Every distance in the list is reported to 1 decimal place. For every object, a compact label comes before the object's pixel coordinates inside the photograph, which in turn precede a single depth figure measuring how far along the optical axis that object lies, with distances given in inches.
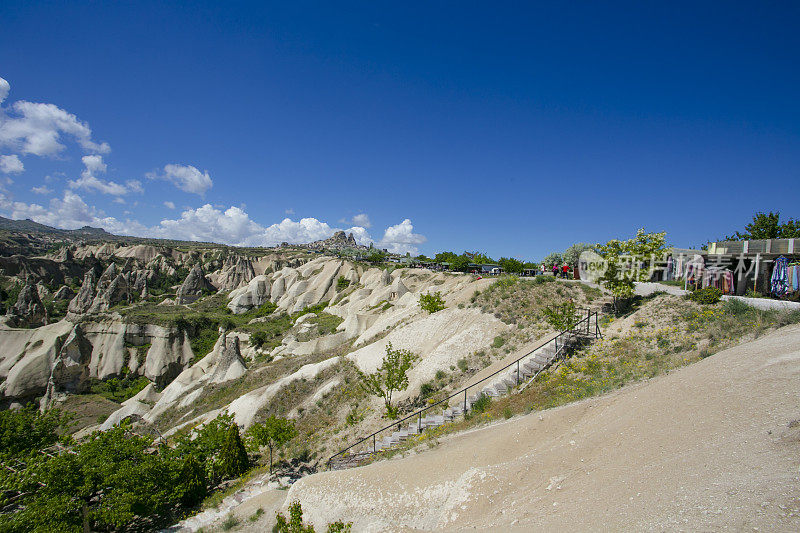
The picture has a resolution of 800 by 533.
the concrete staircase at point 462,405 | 543.2
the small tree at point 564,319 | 635.5
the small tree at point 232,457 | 649.0
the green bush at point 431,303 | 1086.4
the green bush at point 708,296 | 565.0
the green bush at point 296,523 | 259.5
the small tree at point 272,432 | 615.8
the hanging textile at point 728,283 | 644.7
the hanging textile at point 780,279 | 555.5
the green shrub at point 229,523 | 448.6
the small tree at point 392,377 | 653.9
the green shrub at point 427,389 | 718.5
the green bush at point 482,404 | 512.1
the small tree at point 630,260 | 641.6
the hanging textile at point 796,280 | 536.7
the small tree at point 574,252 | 1848.8
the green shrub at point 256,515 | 455.8
